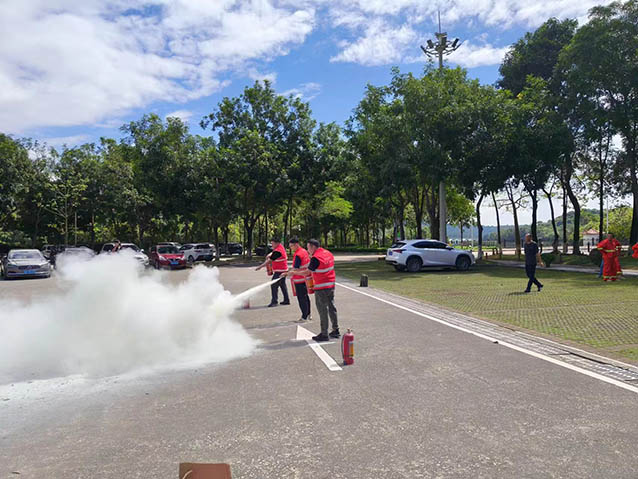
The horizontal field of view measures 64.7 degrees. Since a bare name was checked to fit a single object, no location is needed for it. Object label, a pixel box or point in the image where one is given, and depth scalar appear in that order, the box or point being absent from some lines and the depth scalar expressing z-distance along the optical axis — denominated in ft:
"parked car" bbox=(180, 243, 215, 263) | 135.95
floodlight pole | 97.50
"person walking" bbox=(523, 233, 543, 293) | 50.67
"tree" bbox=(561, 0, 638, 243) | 85.92
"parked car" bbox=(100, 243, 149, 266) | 96.89
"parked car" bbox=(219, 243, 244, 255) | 193.36
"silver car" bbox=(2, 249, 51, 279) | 82.28
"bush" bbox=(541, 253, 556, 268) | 91.01
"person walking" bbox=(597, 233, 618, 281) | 60.19
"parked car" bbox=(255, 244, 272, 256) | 151.92
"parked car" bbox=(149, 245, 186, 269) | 97.77
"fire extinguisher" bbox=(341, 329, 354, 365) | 23.12
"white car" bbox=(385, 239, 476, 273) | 83.66
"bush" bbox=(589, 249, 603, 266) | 84.12
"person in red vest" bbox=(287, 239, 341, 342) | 28.96
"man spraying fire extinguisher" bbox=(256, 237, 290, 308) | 42.96
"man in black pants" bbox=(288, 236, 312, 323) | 36.73
